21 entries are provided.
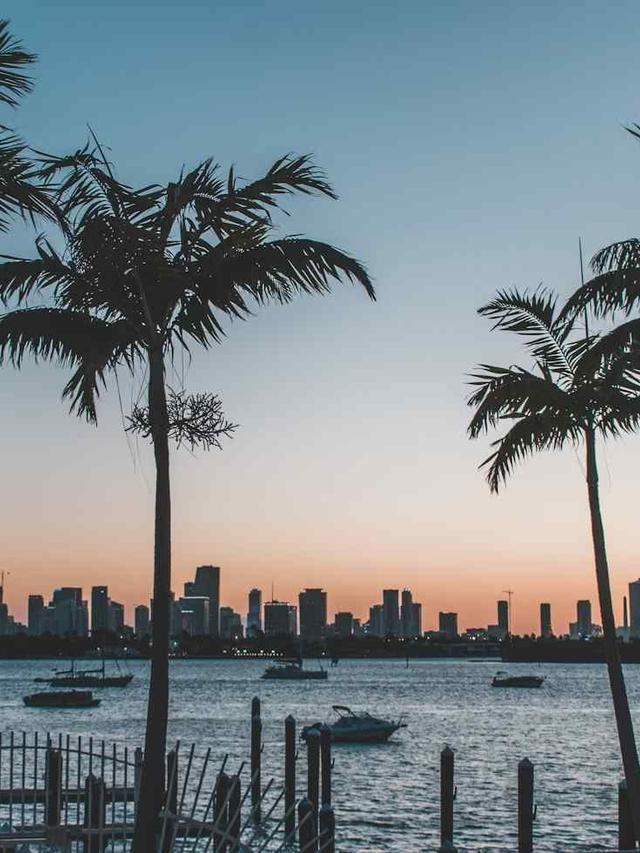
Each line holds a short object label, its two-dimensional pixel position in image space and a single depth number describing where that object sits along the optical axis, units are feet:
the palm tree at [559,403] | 60.18
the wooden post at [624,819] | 91.04
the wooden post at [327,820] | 68.03
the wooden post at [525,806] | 96.68
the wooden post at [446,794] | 107.96
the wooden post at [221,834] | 39.23
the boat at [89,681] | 521.65
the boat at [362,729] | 248.73
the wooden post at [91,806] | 51.52
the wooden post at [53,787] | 72.18
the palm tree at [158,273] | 44.04
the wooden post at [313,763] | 120.98
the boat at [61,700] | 391.04
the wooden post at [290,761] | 135.44
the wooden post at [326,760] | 131.85
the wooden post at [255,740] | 142.51
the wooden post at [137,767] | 67.14
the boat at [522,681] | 583.87
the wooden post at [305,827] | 72.23
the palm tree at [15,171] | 37.17
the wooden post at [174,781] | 50.22
